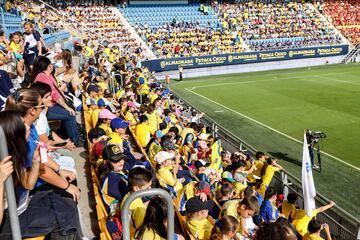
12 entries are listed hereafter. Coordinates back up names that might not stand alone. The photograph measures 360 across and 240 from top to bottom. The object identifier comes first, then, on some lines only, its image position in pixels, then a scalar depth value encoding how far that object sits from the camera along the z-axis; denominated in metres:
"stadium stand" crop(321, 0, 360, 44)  43.03
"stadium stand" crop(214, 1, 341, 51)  39.97
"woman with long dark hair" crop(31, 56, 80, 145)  6.40
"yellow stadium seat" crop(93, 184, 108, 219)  4.87
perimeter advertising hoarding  32.97
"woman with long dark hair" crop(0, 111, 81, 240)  2.42
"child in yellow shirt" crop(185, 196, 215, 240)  4.79
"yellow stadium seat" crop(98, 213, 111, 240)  4.29
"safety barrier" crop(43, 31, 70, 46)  18.36
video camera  11.74
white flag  6.58
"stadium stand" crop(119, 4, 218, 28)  40.16
